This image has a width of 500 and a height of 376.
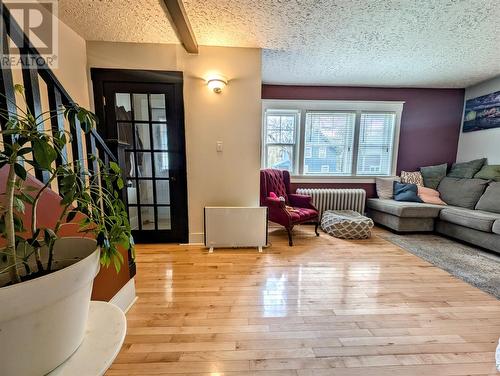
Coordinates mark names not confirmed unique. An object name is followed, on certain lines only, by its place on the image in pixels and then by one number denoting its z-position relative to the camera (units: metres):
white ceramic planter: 0.43
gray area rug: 2.10
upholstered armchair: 2.93
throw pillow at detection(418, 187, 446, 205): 3.53
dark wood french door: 2.60
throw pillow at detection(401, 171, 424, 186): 3.85
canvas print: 3.40
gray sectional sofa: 2.76
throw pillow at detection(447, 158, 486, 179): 3.54
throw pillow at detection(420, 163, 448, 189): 3.82
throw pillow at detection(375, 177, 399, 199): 3.84
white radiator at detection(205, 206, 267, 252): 2.68
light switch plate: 2.76
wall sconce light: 2.53
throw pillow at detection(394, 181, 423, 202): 3.55
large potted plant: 0.44
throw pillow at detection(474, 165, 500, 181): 3.24
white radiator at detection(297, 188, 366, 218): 3.79
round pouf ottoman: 3.12
